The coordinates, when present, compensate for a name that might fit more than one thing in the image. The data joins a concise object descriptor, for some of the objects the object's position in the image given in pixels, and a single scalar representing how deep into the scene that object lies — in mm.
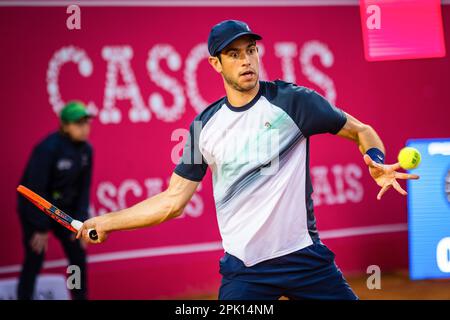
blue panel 10016
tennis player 6687
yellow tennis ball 6461
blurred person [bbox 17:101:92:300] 10570
